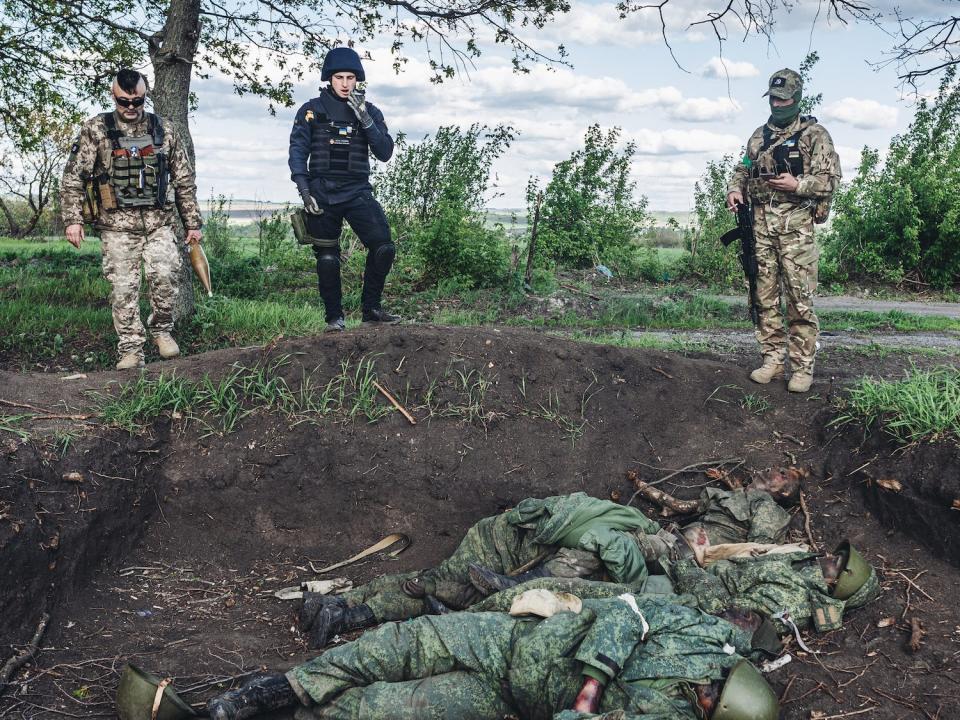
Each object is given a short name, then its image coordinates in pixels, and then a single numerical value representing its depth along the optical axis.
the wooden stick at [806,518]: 4.93
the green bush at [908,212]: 13.48
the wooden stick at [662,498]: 5.16
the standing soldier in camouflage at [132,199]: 6.05
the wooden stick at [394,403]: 5.55
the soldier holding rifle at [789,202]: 5.60
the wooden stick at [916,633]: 3.81
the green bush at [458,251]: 10.62
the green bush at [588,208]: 12.70
